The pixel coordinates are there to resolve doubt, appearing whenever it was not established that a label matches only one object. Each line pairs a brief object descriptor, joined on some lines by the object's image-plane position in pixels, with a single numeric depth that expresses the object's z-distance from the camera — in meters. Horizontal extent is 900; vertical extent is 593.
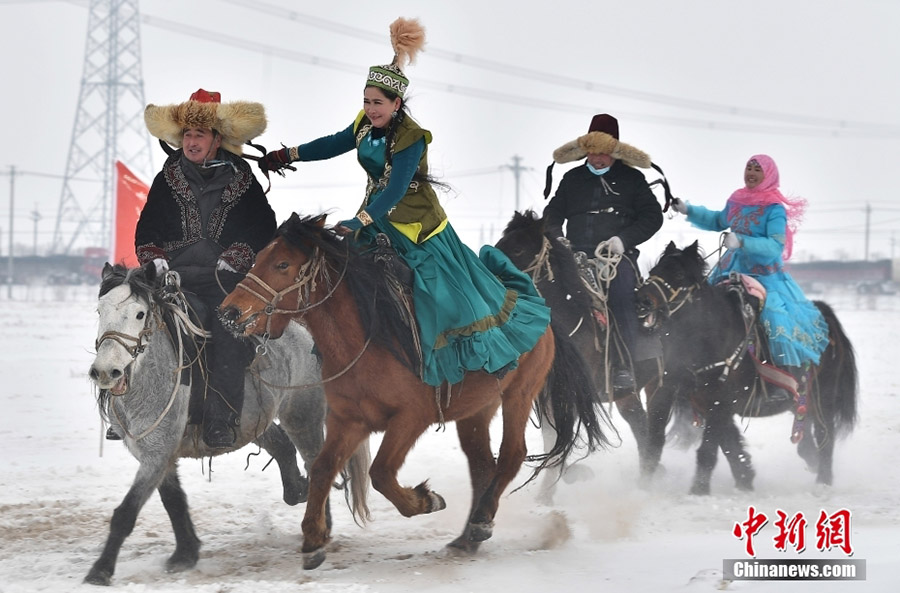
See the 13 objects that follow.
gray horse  10.62
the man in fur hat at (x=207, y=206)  12.21
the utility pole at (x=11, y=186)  103.59
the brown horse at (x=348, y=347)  10.80
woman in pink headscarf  17.78
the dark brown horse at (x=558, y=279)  15.25
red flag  21.83
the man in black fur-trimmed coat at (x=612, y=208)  16.17
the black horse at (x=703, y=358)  16.86
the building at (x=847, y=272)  98.19
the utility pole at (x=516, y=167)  84.44
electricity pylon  98.94
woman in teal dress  11.36
